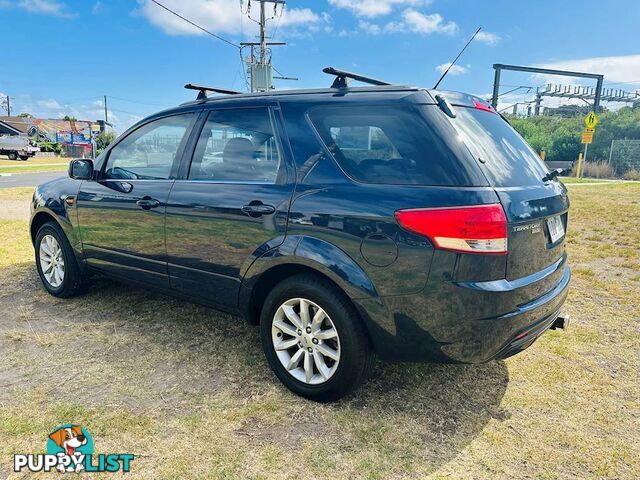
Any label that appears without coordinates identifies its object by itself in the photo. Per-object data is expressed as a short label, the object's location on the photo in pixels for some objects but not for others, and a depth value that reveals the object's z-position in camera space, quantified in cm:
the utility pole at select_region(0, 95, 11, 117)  8472
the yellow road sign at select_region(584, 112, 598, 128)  2141
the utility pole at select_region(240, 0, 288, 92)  2158
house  4709
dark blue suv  229
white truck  3123
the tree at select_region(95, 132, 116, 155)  5301
